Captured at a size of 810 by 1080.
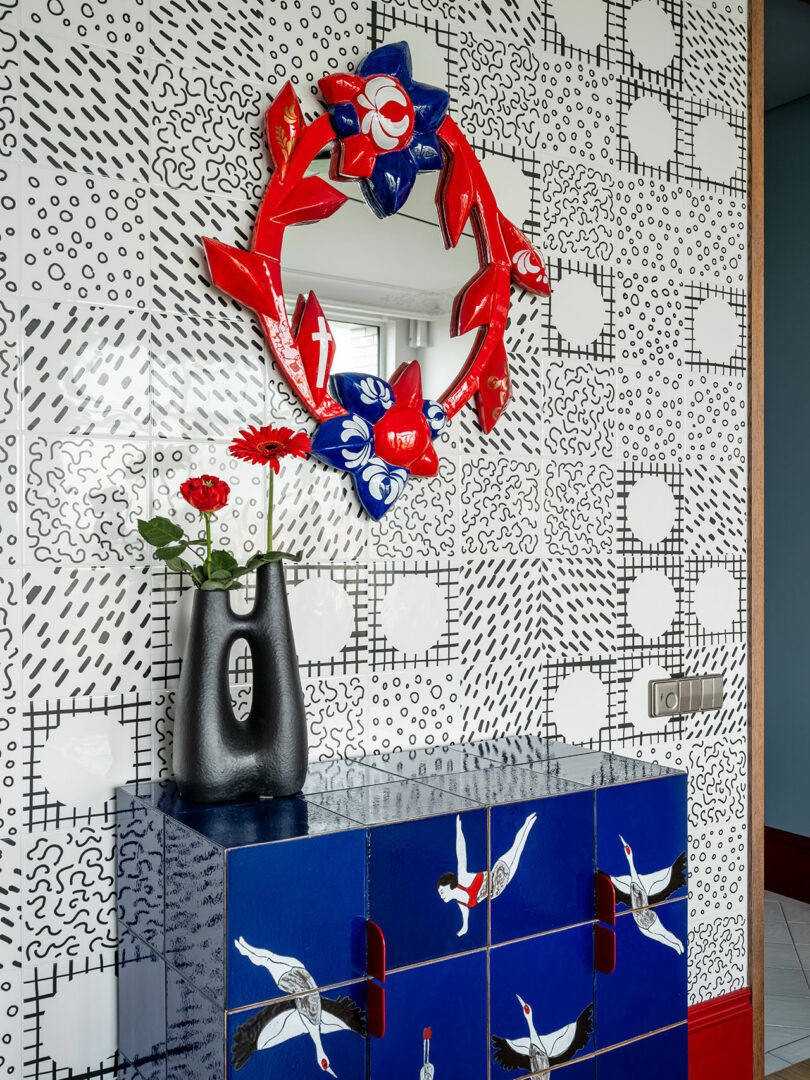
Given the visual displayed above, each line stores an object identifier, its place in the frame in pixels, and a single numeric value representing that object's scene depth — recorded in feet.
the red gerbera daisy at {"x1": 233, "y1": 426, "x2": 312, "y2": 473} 5.23
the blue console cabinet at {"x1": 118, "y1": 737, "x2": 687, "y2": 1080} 4.41
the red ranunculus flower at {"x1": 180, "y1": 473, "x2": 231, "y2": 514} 5.03
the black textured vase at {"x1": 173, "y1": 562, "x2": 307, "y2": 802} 4.95
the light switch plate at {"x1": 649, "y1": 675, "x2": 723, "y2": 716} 7.71
